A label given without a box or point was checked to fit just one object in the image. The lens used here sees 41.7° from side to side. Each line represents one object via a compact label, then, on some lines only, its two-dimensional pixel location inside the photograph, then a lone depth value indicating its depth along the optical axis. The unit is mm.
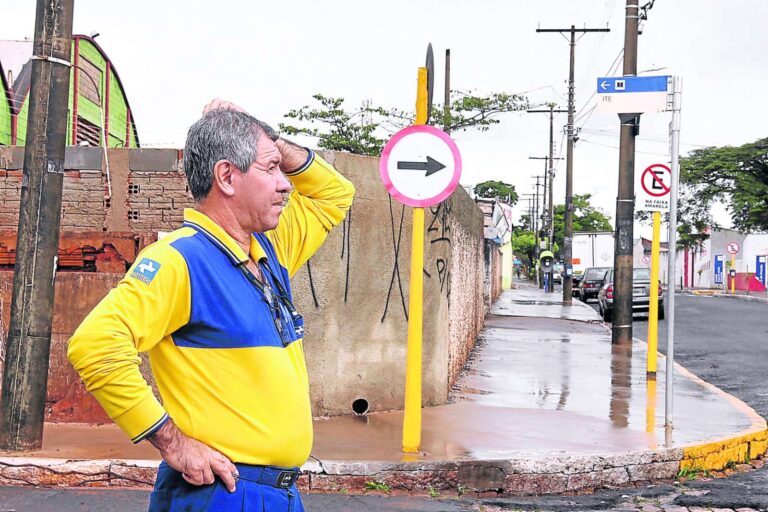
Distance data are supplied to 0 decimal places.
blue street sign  8906
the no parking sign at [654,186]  11234
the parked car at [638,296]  26547
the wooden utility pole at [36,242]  7035
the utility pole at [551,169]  54041
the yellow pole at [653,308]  12500
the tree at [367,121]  37969
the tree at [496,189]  102594
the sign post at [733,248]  49000
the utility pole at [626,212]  16984
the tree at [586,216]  103688
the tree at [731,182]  48281
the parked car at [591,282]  40188
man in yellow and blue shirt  2385
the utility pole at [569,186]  35344
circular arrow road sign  7312
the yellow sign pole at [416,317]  7309
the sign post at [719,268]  69625
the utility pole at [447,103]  37062
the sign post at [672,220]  8555
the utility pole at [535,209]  69894
